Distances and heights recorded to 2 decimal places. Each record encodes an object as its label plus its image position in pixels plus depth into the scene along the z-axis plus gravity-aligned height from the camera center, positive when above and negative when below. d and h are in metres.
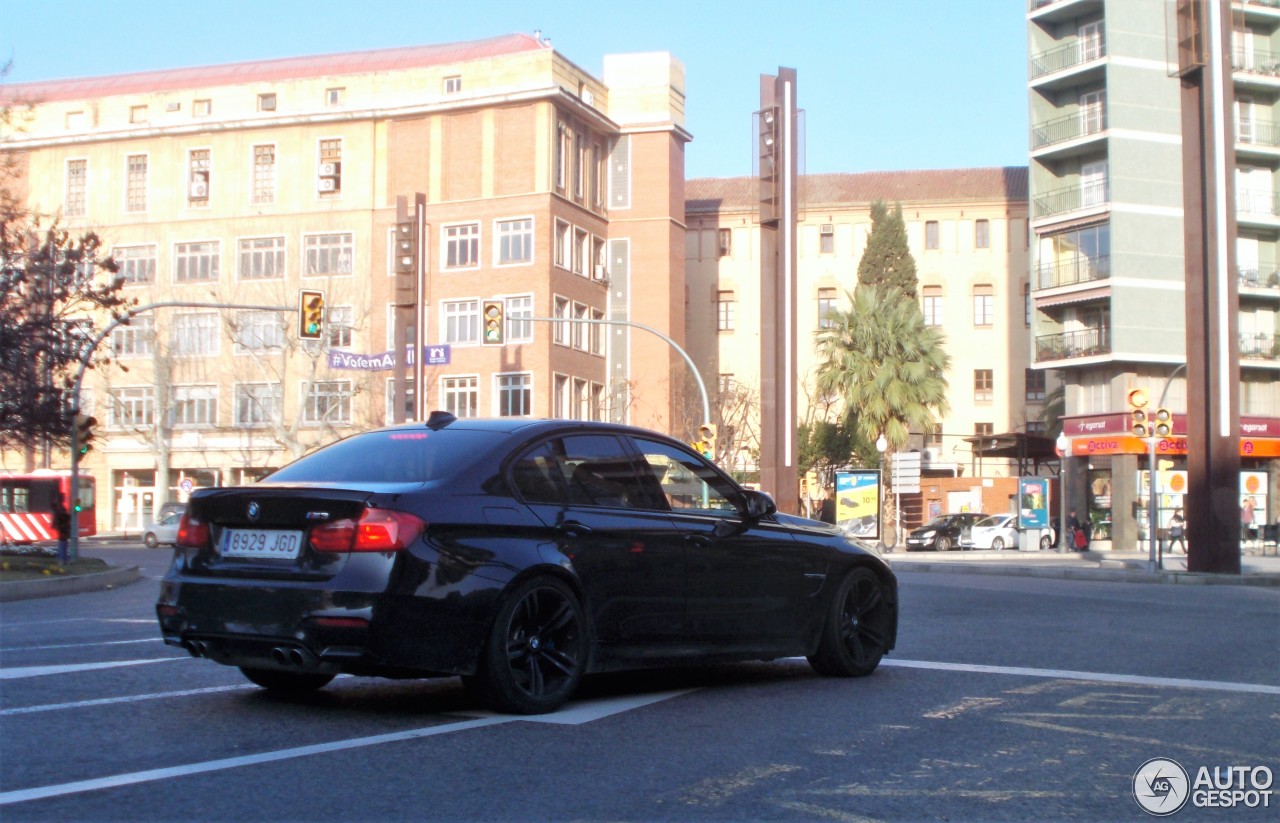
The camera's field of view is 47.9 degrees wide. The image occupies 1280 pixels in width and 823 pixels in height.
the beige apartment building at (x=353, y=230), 62.94 +11.09
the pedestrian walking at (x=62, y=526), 27.94 -1.06
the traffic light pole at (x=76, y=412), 27.42 +1.14
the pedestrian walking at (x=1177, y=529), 41.87 -1.69
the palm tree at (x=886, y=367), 52.53 +3.91
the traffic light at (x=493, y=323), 32.78 +3.42
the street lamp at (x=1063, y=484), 51.54 -0.44
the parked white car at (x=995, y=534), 54.19 -2.32
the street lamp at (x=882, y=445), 48.31 +0.92
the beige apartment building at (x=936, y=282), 80.38 +10.98
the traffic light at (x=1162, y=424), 28.36 +0.96
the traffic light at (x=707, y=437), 35.28 +0.88
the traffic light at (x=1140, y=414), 27.66 +1.15
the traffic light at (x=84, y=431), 27.59 +0.79
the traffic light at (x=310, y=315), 30.14 +3.29
